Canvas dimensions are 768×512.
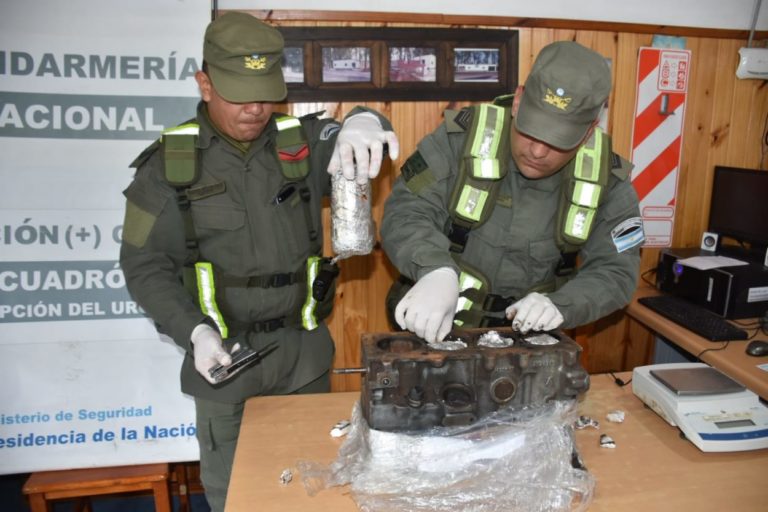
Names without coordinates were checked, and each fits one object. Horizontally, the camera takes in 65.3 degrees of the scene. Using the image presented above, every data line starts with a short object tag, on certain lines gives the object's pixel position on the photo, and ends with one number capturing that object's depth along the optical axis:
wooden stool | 2.34
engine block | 1.42
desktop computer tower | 2.49
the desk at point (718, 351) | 2.00
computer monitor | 2.72
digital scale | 1.57
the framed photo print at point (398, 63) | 2.51
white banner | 2.21
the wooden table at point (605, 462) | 1.36
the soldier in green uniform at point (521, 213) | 1.67
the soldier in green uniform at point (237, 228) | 1.68
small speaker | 2.91
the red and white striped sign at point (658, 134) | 2.83
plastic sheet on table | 1.34
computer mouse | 2.15
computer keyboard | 2.33
